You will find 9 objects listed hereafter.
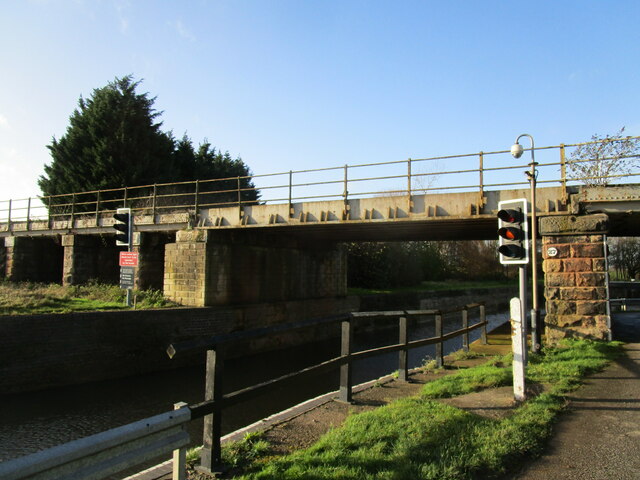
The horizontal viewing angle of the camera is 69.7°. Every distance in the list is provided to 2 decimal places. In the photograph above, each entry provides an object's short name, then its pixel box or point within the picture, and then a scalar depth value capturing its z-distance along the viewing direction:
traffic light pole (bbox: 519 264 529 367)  5.55
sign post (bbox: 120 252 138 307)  13.32
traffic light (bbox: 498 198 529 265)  6.51
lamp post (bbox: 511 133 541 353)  8.53
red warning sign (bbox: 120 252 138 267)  13.29
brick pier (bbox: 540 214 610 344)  9.55
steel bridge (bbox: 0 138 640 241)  10.23
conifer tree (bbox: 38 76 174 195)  29.48
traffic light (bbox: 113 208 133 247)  13.15
